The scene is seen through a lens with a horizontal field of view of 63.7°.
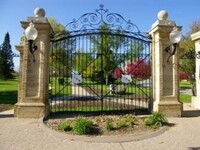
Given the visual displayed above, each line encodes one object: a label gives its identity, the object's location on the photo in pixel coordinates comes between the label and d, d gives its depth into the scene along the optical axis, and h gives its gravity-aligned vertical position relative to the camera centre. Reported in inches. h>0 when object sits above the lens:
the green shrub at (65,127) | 174.8 -54.8
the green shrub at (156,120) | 189.7 -51.2
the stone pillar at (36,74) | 218.7 +4.0
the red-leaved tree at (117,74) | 508.9 +8.3
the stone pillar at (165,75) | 231.3 +3.2
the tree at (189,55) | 287.1 +47.2
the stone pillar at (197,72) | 280.0 +8.4
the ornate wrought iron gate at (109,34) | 240.5 +54.8
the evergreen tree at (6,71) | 1416.8 +52.2
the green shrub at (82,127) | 167.9 -52.8
